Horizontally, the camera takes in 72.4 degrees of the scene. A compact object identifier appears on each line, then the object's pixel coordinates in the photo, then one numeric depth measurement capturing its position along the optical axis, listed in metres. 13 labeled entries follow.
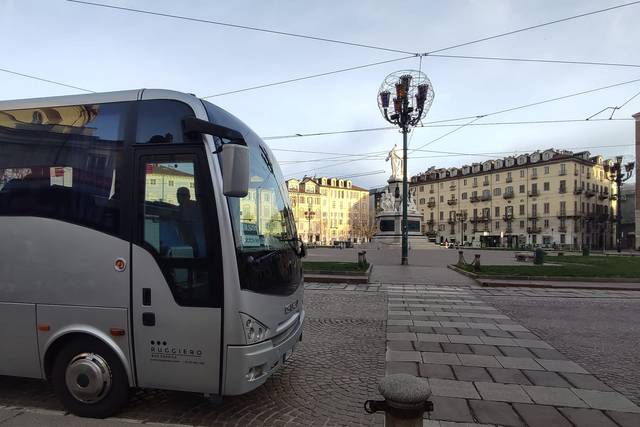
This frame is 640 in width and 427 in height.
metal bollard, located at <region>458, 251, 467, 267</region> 21.50
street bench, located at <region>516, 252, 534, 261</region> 27.37
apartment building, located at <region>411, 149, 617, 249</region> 87.00
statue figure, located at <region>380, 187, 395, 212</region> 46.31
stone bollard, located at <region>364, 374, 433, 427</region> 2.63
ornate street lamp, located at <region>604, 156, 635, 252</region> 45.69
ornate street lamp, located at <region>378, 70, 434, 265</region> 22.23
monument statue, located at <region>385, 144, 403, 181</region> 46.49
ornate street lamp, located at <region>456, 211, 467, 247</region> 92.61
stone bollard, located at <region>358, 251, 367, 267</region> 19.12
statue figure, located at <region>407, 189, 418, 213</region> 44.72
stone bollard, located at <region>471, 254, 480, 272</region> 18.45
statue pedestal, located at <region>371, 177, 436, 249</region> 43.66
